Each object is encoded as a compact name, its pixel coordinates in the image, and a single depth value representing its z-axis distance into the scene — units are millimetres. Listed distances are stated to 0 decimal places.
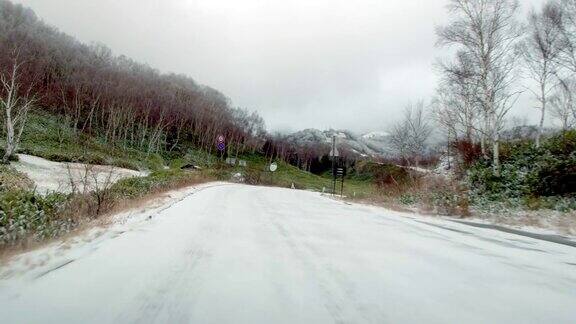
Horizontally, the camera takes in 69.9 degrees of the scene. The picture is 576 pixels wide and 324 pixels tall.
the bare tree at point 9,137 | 31422
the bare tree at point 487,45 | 20781
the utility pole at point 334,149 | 37469
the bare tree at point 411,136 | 47875
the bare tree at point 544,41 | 23094
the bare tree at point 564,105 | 28942
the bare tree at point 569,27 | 20880
